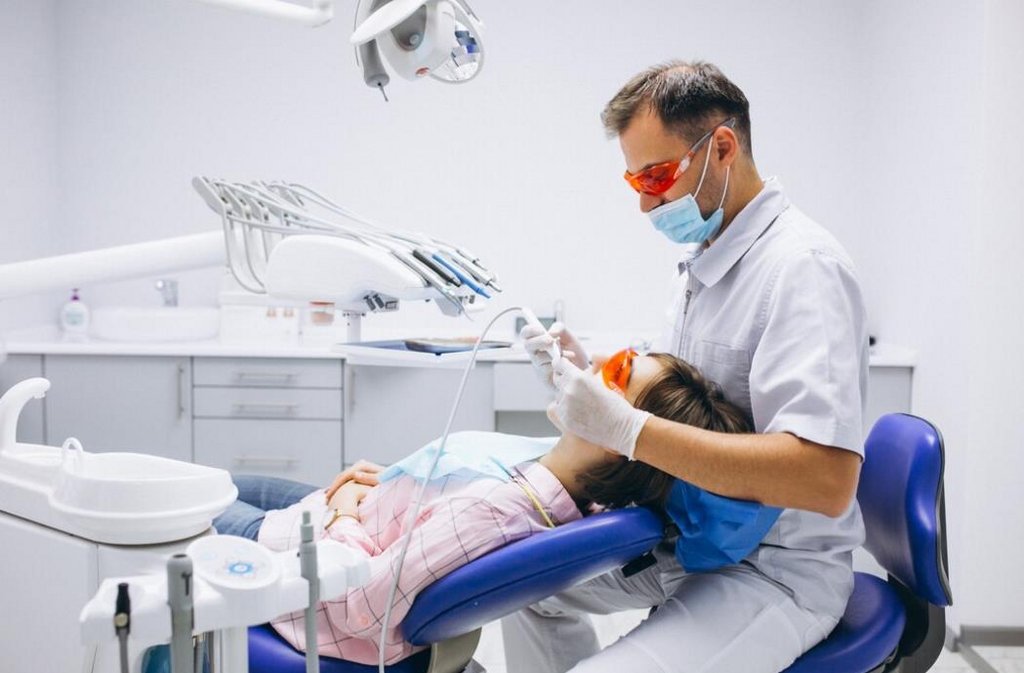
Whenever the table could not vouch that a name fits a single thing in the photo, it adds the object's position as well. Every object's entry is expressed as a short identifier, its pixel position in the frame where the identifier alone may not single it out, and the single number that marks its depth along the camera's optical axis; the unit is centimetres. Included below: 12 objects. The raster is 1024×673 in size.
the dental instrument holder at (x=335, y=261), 110
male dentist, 125
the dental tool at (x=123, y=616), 80
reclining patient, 129
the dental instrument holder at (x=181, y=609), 81
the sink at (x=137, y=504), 110
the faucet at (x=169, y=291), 343
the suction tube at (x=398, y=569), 123
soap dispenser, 338
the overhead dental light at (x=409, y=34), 115
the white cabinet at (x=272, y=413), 295
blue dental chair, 120
